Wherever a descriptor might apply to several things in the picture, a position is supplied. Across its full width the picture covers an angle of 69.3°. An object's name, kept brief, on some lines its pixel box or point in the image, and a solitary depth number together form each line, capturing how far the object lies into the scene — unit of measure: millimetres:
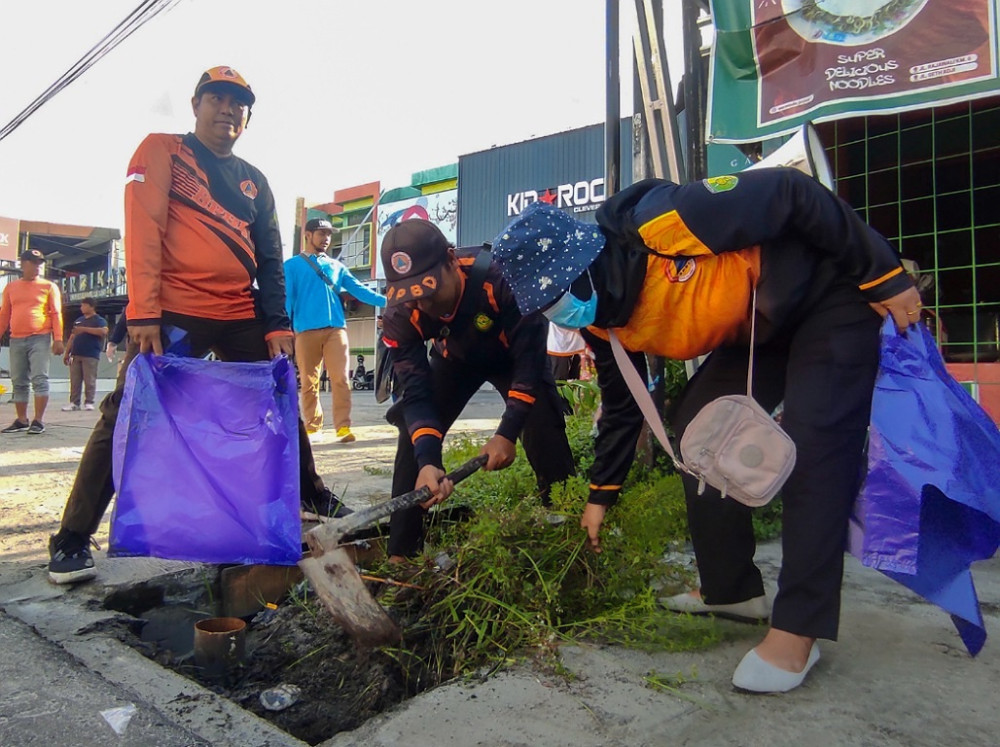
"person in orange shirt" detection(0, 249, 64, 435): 6562
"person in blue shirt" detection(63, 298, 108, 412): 9188
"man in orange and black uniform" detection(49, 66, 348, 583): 2480
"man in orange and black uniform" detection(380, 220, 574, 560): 2242
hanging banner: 3334
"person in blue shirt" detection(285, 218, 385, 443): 5480
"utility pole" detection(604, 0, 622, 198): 3496
